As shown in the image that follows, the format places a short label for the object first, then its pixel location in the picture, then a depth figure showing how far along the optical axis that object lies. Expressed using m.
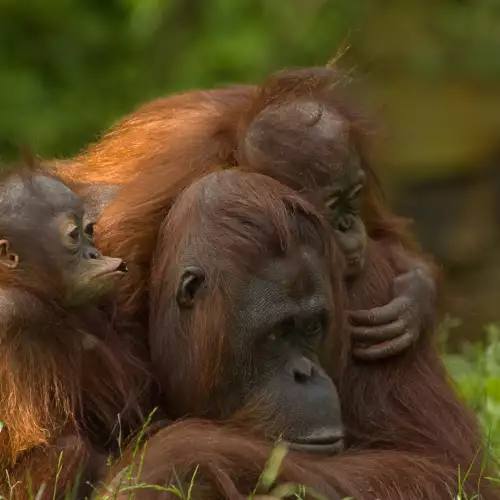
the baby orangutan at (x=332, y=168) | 7.93
